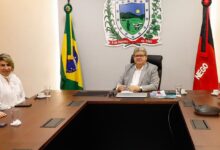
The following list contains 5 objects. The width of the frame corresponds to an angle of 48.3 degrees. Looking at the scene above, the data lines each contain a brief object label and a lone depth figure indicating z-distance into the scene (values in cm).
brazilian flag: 364
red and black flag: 333
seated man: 268
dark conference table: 188
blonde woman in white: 240
